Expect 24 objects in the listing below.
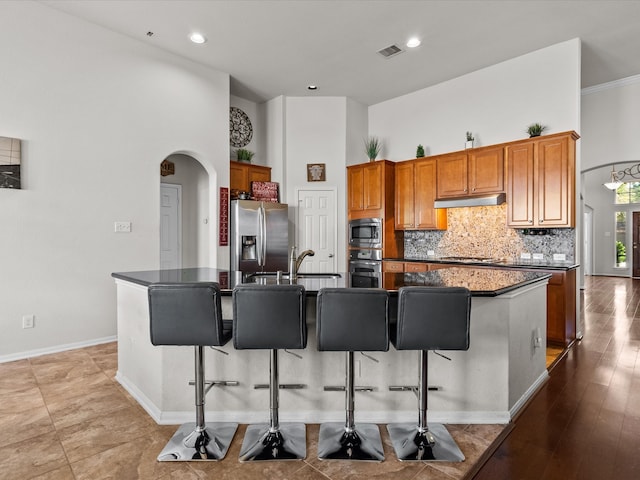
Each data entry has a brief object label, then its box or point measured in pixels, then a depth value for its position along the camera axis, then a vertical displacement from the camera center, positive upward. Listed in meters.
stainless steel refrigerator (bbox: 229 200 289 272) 5.26 +0.03
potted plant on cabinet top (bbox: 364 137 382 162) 5.82 +1.58
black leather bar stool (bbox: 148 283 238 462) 1.94 -0.44
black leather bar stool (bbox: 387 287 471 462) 1.90 -0.43
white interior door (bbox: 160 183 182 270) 5.62 +0.20
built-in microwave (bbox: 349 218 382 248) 5.62 +0.08
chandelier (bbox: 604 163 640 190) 5.94 +1.03
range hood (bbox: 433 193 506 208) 4.58 +0.49
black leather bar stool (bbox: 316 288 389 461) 1.89 -0.43
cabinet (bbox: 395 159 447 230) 5.34 +0.62
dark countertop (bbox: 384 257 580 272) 3.99 -0.32
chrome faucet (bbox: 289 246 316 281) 2.53 -0.21
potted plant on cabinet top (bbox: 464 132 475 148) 5.04 +1.36
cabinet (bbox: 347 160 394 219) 5.60 +0.80
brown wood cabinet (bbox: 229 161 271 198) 5.62 +1.02
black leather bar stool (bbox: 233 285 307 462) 1.90 -0.43
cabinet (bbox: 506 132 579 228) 4.10 +0.67
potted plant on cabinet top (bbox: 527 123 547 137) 4.44 +1.34
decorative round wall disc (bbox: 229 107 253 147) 5.92 +1.85
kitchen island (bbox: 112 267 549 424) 2.35 -0.93
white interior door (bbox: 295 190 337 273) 6.05 +0.19
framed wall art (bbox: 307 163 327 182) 6.03 +1.11
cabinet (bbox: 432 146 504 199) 4.67 +0.90
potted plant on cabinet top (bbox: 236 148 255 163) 5.80 +1.34
